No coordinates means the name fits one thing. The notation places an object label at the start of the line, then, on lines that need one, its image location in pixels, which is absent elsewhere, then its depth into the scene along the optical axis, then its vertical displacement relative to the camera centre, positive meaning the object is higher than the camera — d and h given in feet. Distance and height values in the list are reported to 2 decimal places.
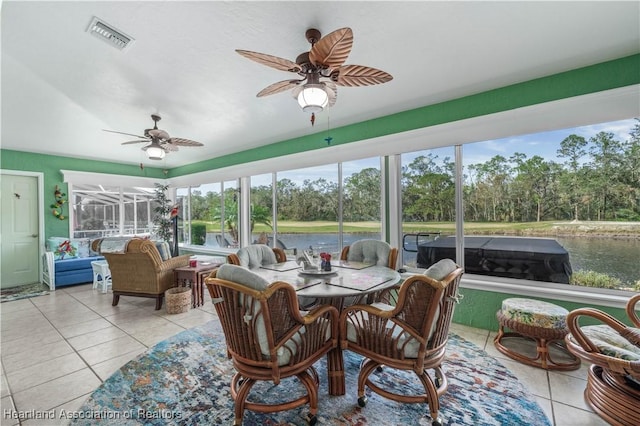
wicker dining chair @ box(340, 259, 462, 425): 5.35 -2.54
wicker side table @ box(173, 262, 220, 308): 13.28 -3.04
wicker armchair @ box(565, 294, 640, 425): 5.38 -3.08
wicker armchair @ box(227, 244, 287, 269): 9.30 -1.54
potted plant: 20.90 -0.32
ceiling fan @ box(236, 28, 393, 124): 6.06 +3.61
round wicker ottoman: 7.66 -3.36
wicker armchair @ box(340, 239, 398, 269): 9.64 -1.49
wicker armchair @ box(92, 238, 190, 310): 12.62 -2.63
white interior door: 17.12 -0.90
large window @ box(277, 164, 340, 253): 15.01 +0.40
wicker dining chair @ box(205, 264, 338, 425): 5.14 -2.31
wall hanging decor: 18.70 +0.89
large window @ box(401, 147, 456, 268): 11.51 +0.53
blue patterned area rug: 5.89 -4.39
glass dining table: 6.49 -1.80
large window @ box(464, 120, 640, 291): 8.61 +0.27
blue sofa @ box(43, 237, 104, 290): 16.42 -2.99
